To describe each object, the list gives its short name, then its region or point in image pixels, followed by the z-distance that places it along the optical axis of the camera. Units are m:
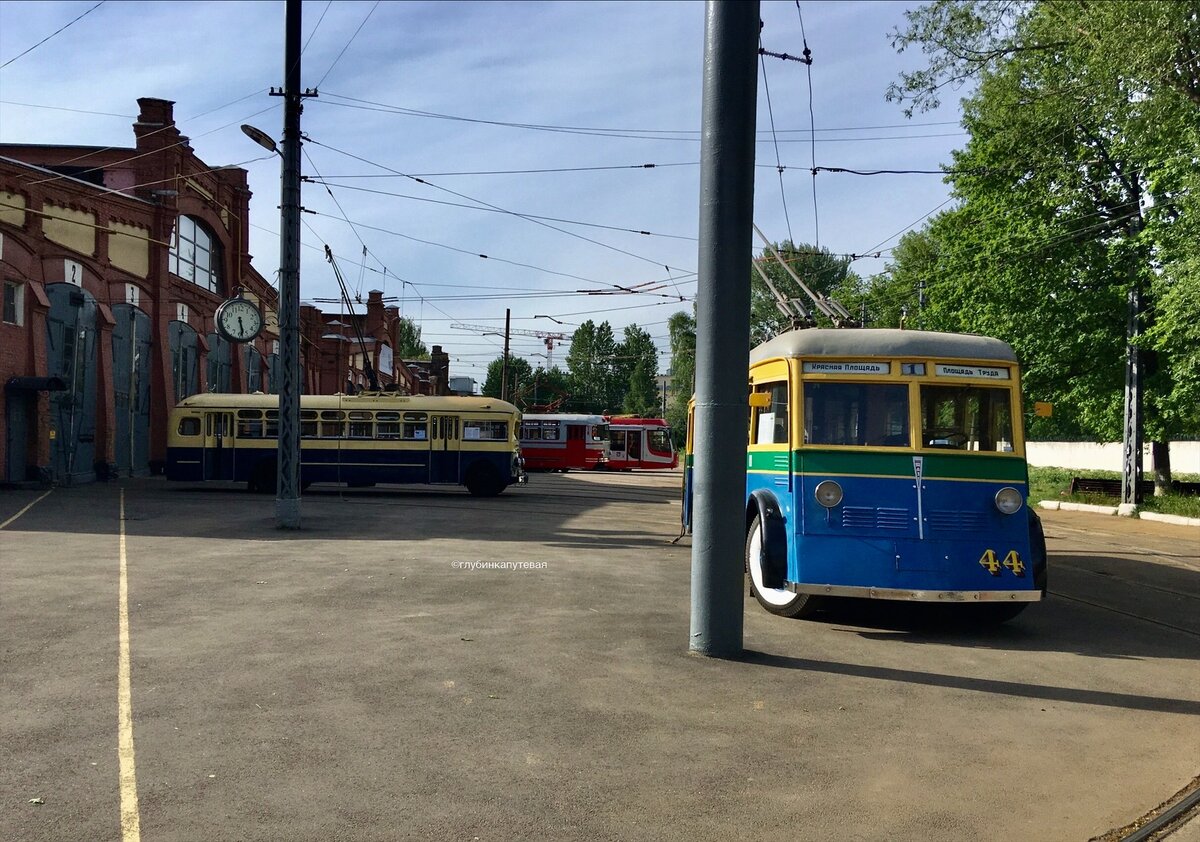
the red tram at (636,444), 53.72
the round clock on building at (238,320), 24.34
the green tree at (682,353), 84.81
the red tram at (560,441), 52.03
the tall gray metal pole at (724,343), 7.80
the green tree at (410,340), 123.69
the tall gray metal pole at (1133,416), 27.23
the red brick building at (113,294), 28.20
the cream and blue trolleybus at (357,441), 28.56
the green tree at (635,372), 121.75
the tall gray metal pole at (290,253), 18.16
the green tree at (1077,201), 19.23
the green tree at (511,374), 133.50
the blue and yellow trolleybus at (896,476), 9.03
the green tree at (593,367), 129.75
